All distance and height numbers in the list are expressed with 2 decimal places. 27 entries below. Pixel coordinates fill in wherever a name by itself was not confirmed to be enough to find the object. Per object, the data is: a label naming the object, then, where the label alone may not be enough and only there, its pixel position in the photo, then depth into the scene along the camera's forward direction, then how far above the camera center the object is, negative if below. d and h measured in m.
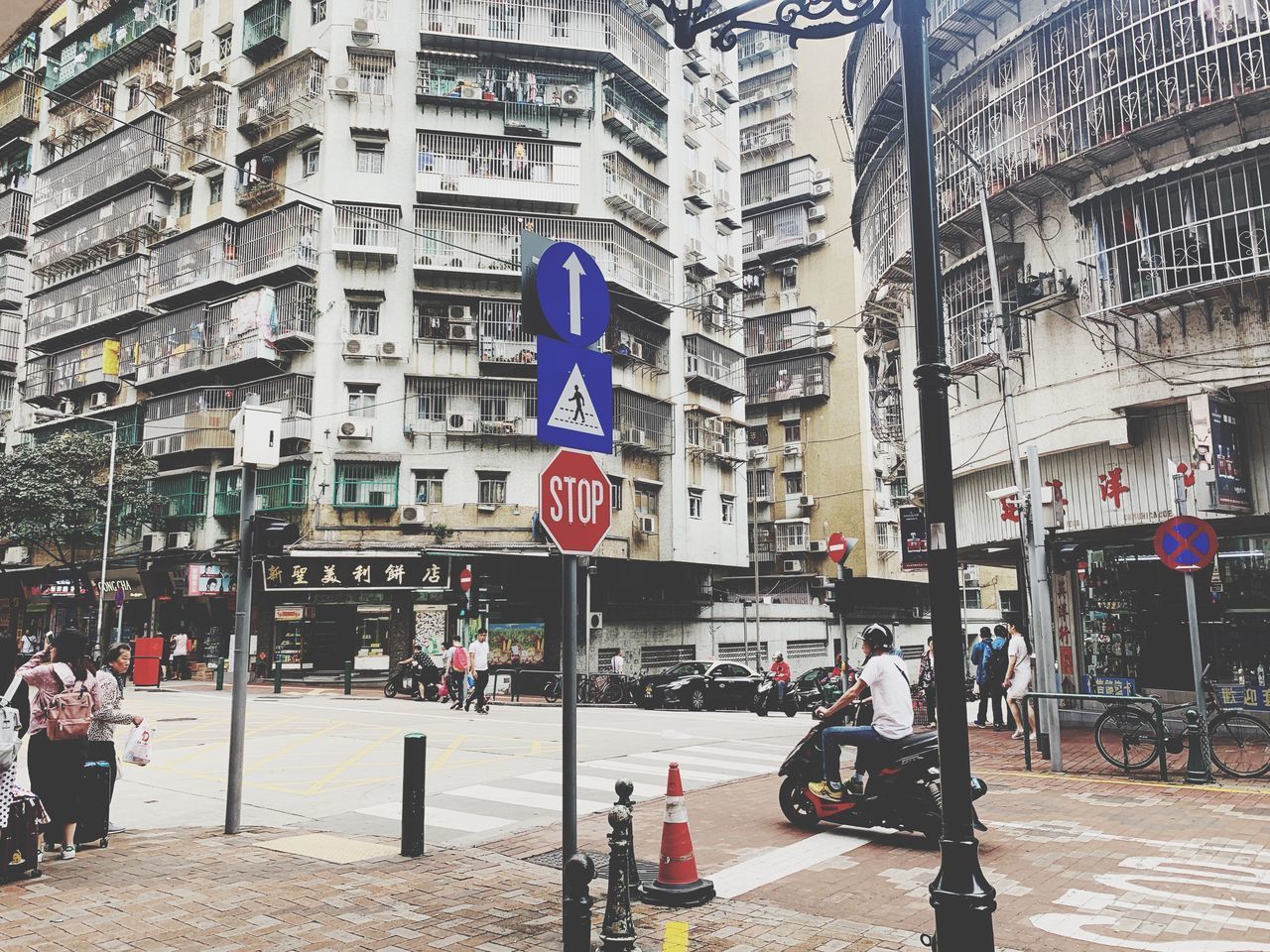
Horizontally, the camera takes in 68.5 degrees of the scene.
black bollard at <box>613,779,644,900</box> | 5.21 -1.20
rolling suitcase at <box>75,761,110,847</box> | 7.27 -1.43
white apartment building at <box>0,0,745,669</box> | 30.23 +10.73
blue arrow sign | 5.03 +1.76
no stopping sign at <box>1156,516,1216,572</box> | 10.52 +0.73
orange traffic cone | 5.98 -1.62
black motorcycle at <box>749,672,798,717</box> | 21.81 -2.08
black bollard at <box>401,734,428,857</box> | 7.14 -1.41
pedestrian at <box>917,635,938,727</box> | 16.28 -1.34
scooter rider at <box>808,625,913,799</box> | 7.64 -0.79
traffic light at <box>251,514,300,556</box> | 8.27 +0.71
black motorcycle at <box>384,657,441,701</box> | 25.19 -1.79
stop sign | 4.74 +0.58
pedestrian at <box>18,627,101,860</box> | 6.90 -1.03
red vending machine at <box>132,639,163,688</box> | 26.81 -1.27
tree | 33.12 +4.49
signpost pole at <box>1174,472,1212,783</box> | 10.41 -0.68
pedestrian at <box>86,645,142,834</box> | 7.49 -0.82
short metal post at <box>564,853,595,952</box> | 4.23 -1.32
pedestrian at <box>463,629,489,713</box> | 20.62 -1.20
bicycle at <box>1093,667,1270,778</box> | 10.56 -1.54
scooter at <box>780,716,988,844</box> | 7.44 -1.45
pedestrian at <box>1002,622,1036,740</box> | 13.68 -0.83
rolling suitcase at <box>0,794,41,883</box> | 6.28 -1.48
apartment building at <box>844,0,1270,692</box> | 12.58 +4.74
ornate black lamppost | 4.16 +0.48
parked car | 23.84 -1.92
